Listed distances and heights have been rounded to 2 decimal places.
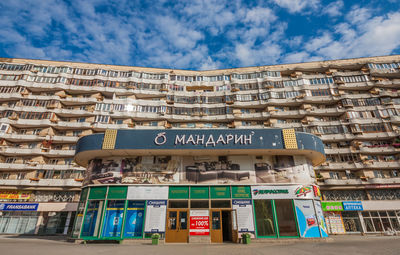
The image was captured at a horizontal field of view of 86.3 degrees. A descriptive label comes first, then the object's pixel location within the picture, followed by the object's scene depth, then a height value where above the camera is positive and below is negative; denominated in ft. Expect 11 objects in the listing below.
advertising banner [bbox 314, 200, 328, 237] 59.40 +1.19
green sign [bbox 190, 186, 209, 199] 60.74 +7.71
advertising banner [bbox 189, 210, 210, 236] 57.41 -0.14
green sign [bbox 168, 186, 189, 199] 60.75 +7.97
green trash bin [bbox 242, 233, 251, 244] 53.67 -3.59
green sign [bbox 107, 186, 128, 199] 60.62 +7.94
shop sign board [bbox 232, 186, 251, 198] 60.80 +7.99
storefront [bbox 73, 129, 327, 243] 57.98 +9.68
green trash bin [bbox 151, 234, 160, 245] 53.26 -3.80
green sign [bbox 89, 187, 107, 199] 61.04 +7.77
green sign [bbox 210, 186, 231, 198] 60.90 +8.00
